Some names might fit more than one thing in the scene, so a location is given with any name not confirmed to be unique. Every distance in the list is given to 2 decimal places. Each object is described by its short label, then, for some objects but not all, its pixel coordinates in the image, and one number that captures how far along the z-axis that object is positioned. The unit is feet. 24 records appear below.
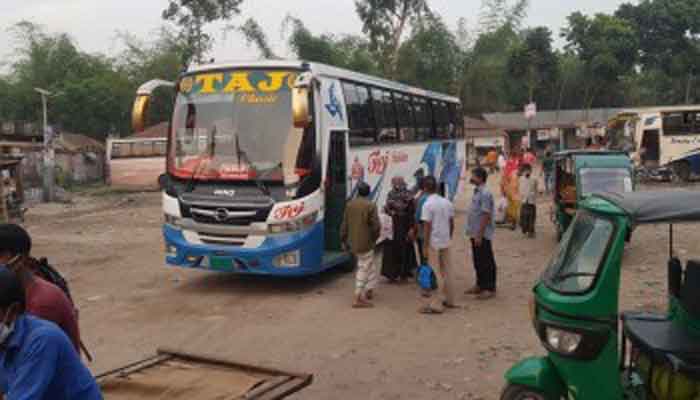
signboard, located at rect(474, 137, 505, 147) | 148.87
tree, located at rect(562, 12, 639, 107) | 137.39
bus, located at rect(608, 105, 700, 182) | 89.04
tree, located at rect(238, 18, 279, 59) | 148.97
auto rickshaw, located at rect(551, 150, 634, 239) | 39.52
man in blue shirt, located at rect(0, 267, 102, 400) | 8.15
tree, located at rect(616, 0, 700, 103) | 150.41
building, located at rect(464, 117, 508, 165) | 148.05
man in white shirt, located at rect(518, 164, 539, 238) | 45.93
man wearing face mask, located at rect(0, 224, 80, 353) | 11.00
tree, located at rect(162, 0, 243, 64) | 137.08
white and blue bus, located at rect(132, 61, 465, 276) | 30.71
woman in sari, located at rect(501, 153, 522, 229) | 49.62
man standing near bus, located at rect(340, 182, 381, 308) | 29.12
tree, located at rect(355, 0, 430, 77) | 141.90
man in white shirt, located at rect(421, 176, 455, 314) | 27.09
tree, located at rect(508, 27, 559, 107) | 135.03
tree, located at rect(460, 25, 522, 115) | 163.02
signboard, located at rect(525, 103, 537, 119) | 79.77
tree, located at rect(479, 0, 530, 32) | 172.14
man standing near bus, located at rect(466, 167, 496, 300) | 28.89
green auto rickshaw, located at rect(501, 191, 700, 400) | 12.76
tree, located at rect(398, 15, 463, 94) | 148.36
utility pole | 85.23
